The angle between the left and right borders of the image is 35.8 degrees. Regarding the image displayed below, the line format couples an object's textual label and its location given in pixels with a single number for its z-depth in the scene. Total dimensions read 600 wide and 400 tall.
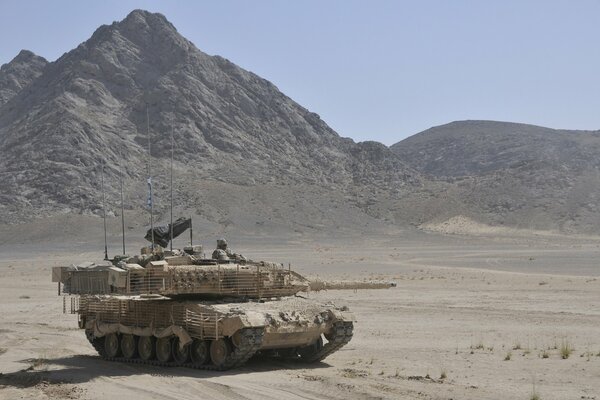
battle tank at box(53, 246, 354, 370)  17.19
